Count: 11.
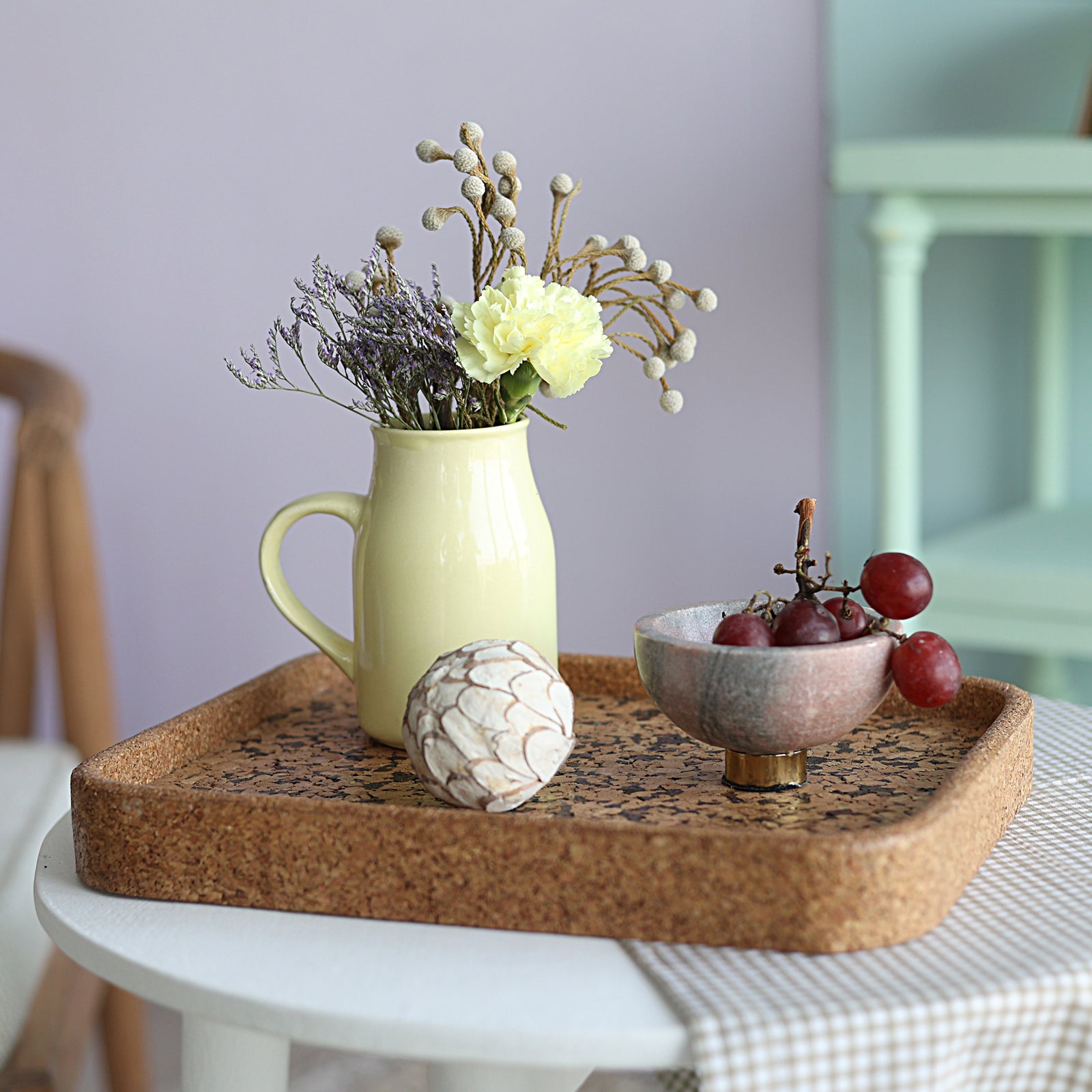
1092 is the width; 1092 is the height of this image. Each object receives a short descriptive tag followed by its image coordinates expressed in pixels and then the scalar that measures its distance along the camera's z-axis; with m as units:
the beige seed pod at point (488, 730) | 1.21
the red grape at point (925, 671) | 1.21
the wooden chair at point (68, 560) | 2.12
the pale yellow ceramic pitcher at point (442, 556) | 1.34
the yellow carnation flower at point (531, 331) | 1.28
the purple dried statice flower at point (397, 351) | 1.32
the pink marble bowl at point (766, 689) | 1.20
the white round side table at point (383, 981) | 1.09
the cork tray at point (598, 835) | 1.13
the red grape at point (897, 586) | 1.24
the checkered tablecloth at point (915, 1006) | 1.07
